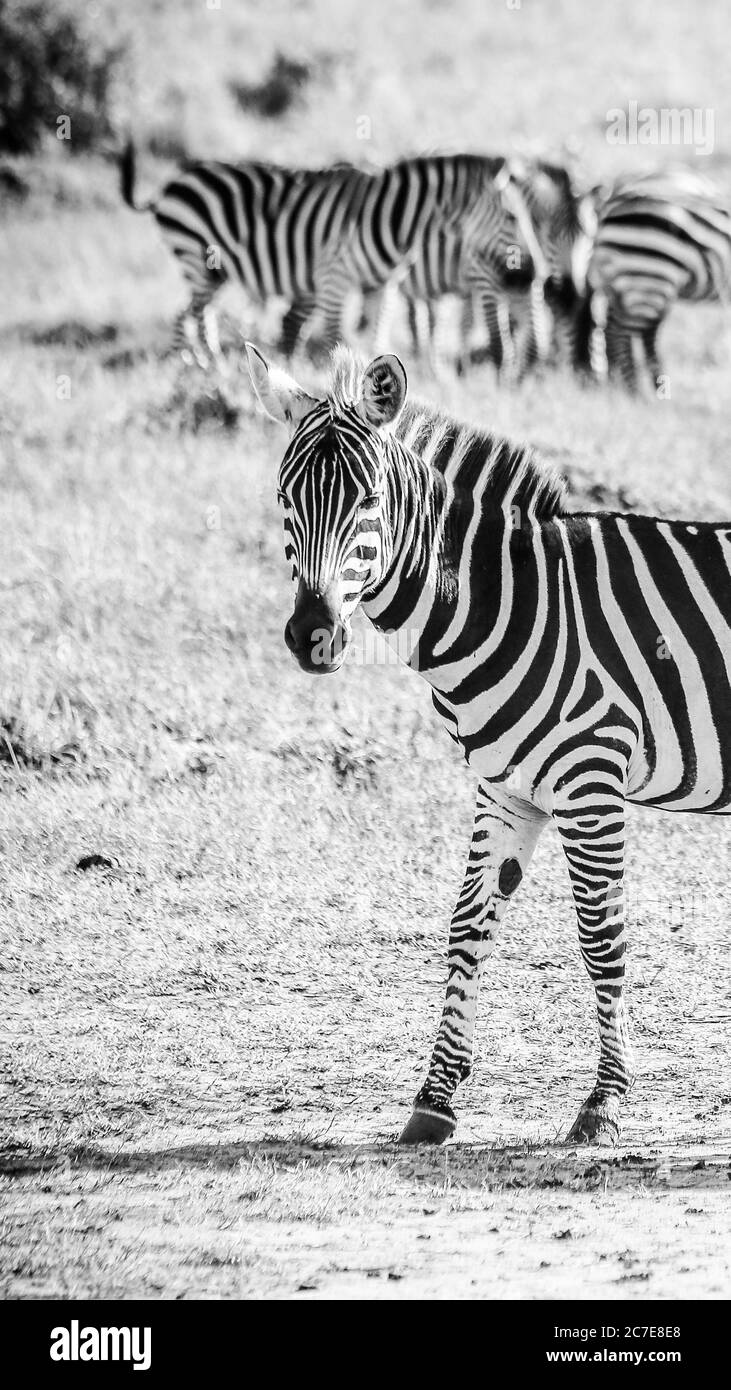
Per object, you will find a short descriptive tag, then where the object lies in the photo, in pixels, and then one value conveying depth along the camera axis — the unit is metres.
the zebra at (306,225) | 14.10
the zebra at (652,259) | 14.22
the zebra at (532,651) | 4.88
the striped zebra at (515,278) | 14.59
